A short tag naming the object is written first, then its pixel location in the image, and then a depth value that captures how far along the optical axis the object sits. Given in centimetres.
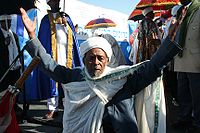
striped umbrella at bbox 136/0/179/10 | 570
